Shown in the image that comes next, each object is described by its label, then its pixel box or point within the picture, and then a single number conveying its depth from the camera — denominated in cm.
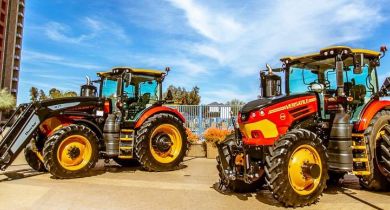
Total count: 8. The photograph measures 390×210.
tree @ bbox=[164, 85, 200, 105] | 4488
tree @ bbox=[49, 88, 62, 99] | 3351
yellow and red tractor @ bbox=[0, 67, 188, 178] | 827
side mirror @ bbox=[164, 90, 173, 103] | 1091
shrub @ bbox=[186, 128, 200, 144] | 1472
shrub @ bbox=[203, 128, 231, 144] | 1382
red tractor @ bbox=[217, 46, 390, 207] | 564
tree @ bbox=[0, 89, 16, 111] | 5020
